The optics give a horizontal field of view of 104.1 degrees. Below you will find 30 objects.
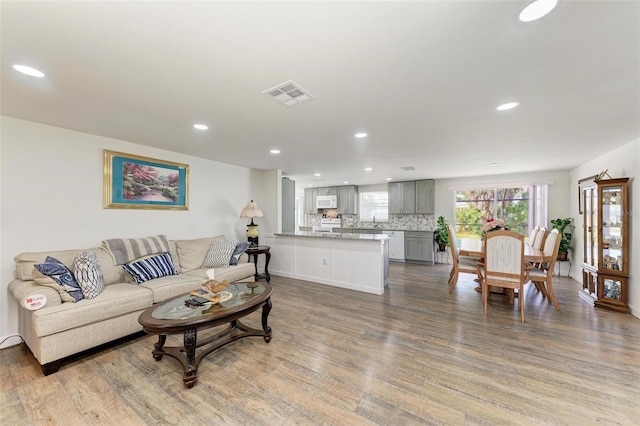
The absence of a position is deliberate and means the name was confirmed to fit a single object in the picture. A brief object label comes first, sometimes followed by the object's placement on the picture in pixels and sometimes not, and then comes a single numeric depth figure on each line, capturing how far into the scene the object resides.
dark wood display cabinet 3.31
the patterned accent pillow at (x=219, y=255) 3.83
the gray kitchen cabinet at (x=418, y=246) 6.53
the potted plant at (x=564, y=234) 5.03
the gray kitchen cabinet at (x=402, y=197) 6.88
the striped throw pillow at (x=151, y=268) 2.96
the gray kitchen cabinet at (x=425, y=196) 6.66
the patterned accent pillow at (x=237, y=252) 3.99
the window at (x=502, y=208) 5.72
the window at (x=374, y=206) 7.67
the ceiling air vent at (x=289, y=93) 1.87
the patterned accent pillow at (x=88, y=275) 2.38
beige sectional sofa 2.03
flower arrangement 4.02
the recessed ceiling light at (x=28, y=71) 1.64
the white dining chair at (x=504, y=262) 3.10
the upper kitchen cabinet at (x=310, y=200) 8.62
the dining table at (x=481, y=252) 3.34
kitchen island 4.11
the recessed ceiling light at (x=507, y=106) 2.15
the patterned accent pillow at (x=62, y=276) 2.24
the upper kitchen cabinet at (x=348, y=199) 7.86
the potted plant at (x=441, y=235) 6.39
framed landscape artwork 3.24
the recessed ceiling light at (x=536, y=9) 1.12
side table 4.54
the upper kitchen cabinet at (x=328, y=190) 8.18
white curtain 5.53
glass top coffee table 1.90
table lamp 4.65
